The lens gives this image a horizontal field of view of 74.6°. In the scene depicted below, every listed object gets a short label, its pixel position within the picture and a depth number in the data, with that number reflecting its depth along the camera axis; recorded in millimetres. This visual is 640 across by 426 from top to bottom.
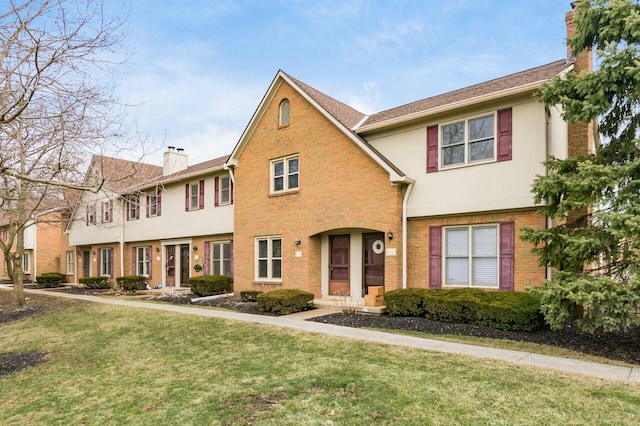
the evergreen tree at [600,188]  6898
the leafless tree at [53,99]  6914
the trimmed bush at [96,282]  25469
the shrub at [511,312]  9320
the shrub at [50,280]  29359
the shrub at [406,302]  11359
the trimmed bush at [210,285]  17891
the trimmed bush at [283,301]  12883
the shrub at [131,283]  22281
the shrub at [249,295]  16141
